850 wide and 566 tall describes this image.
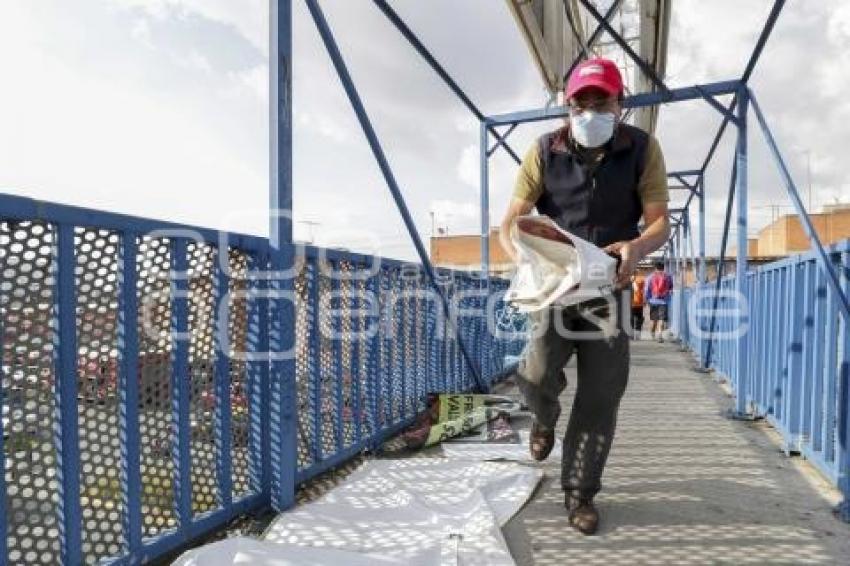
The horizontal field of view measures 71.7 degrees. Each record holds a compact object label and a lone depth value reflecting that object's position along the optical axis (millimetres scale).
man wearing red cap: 2428
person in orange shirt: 12648
